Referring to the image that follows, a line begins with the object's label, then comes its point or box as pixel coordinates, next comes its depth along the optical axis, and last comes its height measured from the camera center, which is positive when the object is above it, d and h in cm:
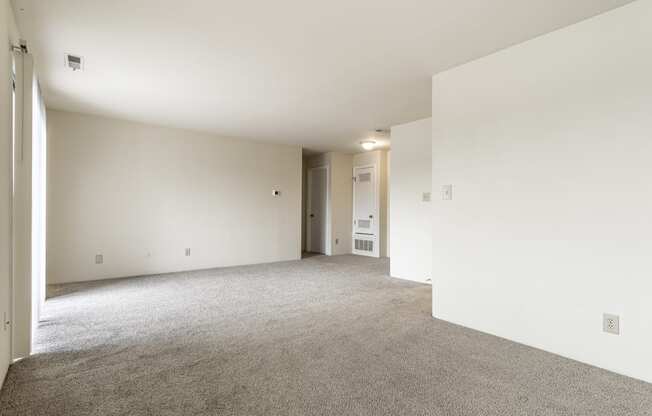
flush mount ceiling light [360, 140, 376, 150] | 711 +140
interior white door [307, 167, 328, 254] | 863 +1
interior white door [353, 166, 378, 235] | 801 +20
